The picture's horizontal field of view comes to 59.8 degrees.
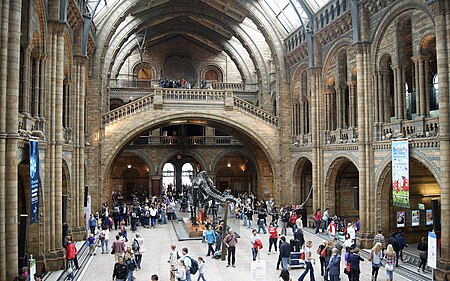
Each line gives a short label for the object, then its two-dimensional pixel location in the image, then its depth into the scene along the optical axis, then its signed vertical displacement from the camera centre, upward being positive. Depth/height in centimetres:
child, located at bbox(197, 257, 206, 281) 1103 -307
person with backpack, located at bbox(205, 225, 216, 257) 1488 -305
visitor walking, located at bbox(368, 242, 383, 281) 1126 -288
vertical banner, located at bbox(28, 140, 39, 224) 1115 -57
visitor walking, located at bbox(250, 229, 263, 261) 1335 -291
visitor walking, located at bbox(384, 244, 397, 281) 1106 -291
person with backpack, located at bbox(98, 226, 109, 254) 1577 -320
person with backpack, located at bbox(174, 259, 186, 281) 1012 -292
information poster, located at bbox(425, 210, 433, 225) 1695 -256
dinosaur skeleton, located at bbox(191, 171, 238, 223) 1866 -160
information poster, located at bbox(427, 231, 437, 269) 1106 -262
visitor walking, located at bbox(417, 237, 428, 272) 1281 -313
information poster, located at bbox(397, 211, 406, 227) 1620 -254
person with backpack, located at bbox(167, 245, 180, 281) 1119 -288
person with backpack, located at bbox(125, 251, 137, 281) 1076 -290
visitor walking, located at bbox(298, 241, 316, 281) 1133 -300
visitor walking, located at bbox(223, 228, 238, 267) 1334 -290
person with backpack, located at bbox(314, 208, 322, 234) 1962 -307
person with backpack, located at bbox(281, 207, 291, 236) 1802 -288
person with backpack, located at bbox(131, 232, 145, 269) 1309 -301
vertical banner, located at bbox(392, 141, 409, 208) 1388 -57
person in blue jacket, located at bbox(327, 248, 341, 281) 1057 -294
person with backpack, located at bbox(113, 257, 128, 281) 962 -276
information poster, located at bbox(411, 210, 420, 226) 1662 -257
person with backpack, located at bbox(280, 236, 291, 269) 1211 -293
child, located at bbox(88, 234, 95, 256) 1541 -327
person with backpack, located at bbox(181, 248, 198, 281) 1069 -291
